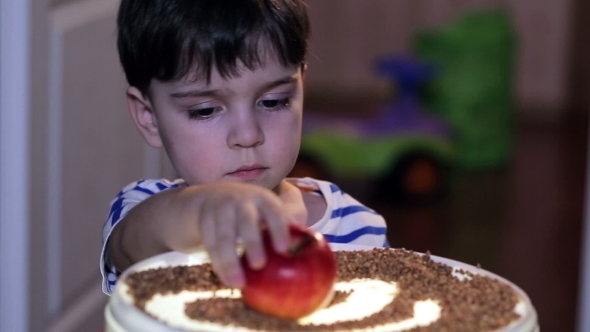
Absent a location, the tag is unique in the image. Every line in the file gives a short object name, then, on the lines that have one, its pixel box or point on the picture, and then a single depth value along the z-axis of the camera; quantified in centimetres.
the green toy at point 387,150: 273
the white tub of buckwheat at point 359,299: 98
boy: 120
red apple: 99
